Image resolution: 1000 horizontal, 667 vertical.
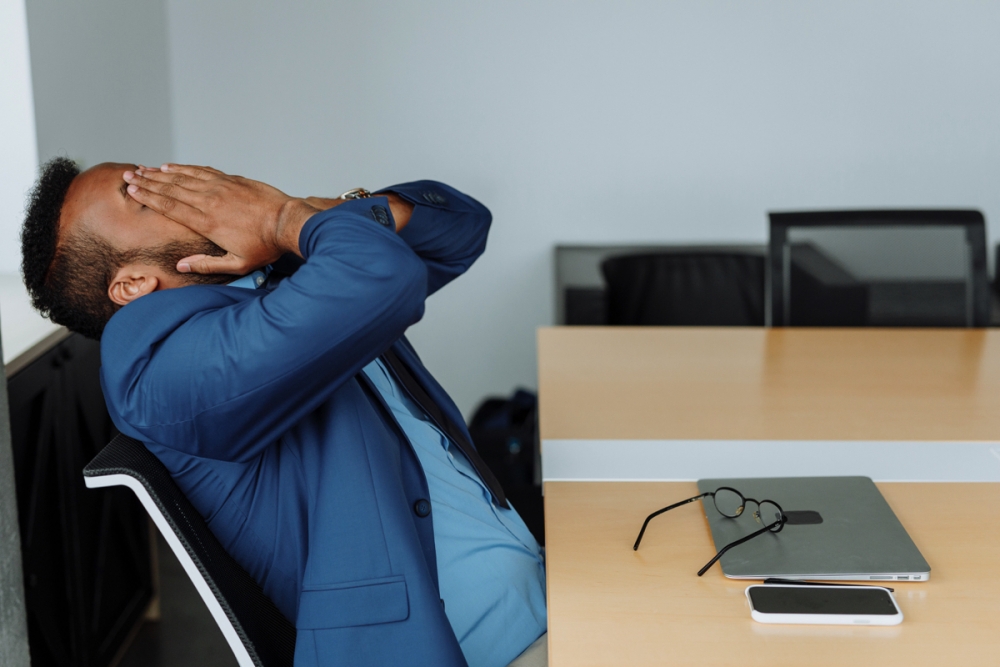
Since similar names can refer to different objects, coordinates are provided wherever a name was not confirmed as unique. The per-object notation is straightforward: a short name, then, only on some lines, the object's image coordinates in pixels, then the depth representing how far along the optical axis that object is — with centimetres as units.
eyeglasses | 112
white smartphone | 94
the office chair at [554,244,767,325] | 307
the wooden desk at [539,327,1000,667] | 92
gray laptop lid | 103
